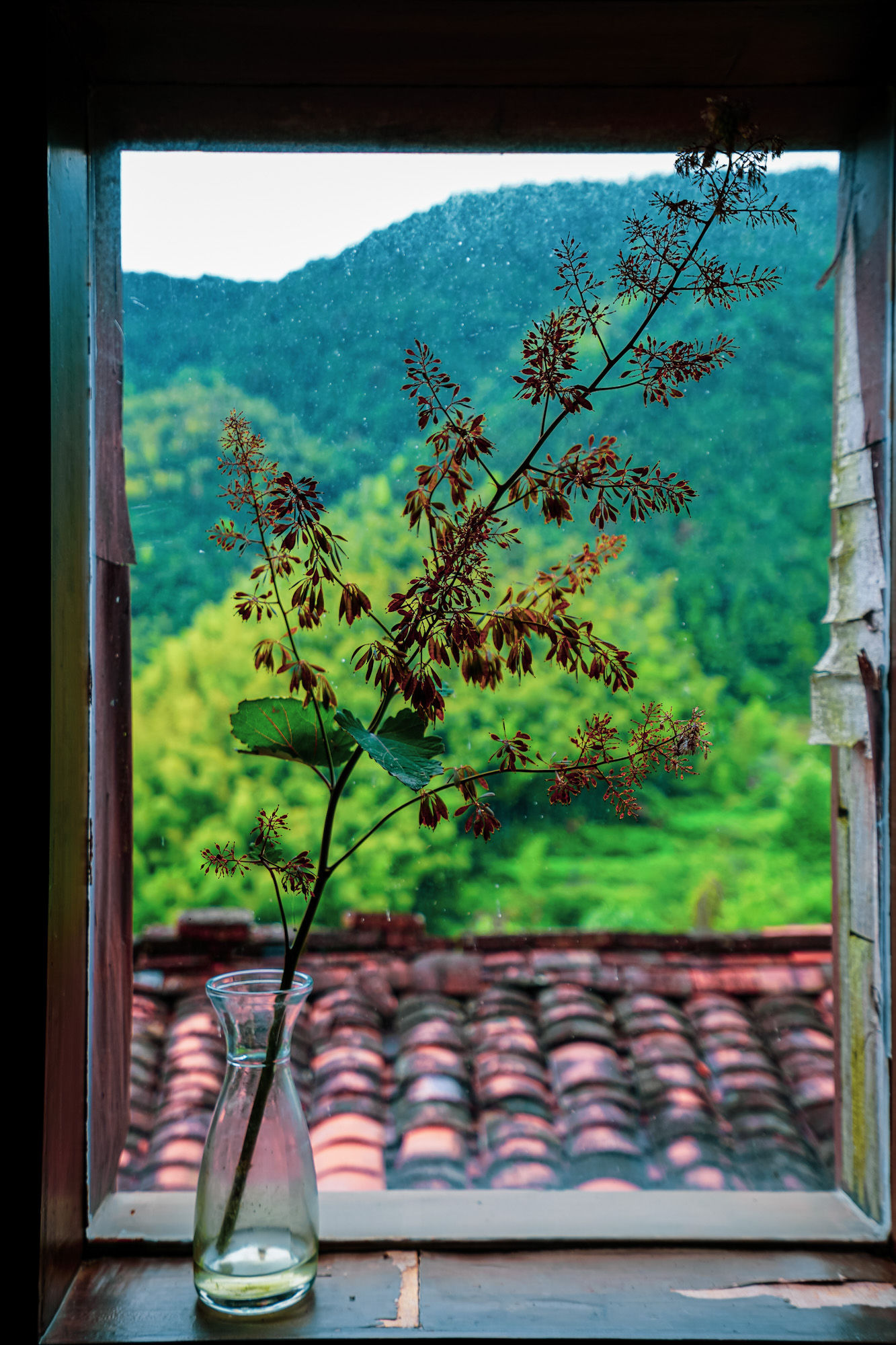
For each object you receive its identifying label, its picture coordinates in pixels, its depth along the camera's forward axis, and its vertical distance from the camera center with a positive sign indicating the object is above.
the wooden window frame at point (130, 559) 1.02 +0.14
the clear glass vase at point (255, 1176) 0.91 -0.47
